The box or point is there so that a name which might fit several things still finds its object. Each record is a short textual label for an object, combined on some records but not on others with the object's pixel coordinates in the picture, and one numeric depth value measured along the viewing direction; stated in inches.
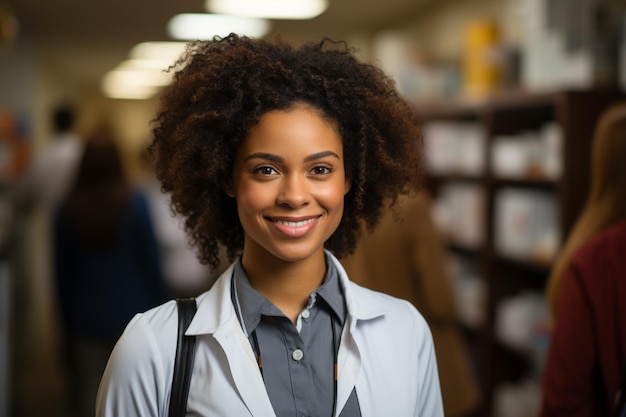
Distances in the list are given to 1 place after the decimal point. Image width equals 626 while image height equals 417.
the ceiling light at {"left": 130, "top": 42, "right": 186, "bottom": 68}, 321.7
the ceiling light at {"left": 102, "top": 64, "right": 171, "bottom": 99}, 421.4
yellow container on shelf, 153.5
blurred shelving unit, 117.1
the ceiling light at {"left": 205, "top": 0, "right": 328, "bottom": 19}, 226.8
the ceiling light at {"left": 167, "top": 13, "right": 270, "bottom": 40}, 250.7
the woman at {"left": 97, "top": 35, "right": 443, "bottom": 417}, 40.4
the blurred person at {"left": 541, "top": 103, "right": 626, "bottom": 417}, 65.6
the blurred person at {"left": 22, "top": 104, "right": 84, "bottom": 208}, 218.5
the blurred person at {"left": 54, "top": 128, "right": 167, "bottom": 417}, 114.0
